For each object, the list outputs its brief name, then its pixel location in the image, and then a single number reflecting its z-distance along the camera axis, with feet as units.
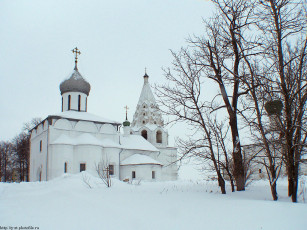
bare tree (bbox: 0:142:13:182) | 119.34
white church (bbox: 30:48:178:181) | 74.13
